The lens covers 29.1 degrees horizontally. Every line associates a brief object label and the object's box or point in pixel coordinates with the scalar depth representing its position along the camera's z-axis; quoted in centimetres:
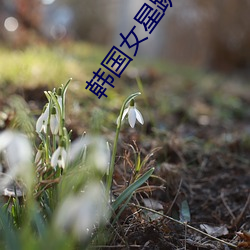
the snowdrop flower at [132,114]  132
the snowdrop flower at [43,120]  131
